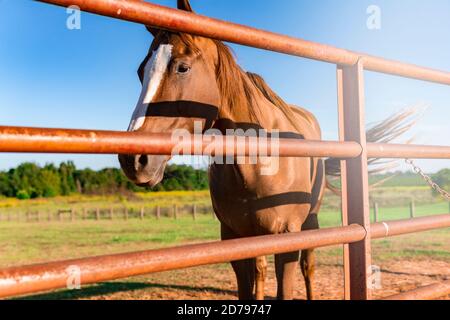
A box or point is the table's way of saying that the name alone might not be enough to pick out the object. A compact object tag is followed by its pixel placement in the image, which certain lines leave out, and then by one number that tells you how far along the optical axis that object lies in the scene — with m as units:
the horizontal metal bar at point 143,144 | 0.90
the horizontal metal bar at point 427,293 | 1.56
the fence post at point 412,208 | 17.06
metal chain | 2.64
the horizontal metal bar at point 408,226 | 1.58
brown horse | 1.82
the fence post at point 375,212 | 16.11
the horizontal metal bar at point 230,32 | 1.02
